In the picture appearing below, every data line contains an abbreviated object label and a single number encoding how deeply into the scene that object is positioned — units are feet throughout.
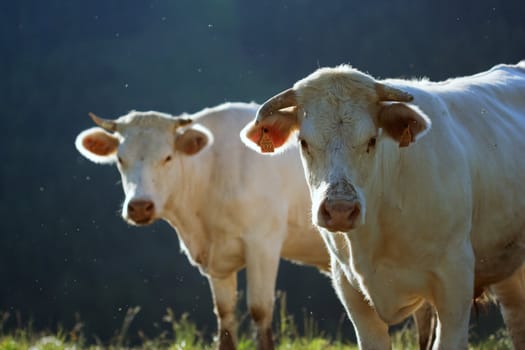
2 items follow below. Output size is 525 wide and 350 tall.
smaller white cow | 54.34
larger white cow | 31.55
